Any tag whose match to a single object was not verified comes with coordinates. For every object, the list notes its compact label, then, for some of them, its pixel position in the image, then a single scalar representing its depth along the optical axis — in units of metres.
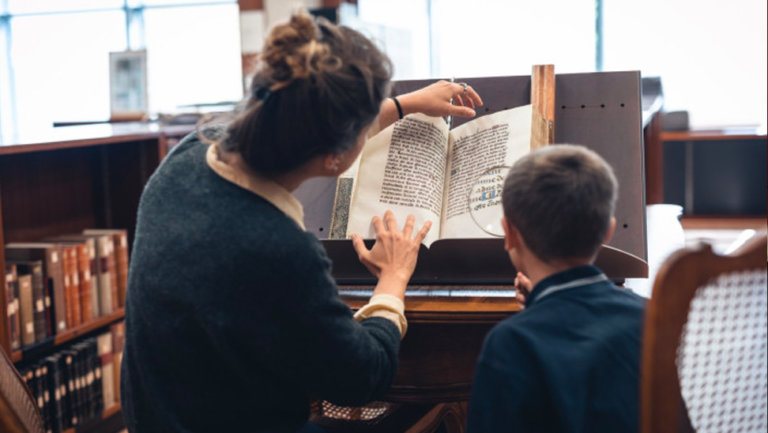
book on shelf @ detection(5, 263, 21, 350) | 2.26
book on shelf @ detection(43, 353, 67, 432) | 2.47
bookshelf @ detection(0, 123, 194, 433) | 2.61
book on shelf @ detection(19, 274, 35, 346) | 2.33
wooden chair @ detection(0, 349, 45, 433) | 1.10
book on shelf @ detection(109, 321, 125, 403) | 2.82
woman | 1.04
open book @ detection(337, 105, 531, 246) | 1.39
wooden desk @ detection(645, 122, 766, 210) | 6.03
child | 0.93
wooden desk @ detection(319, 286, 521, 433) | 1.35
